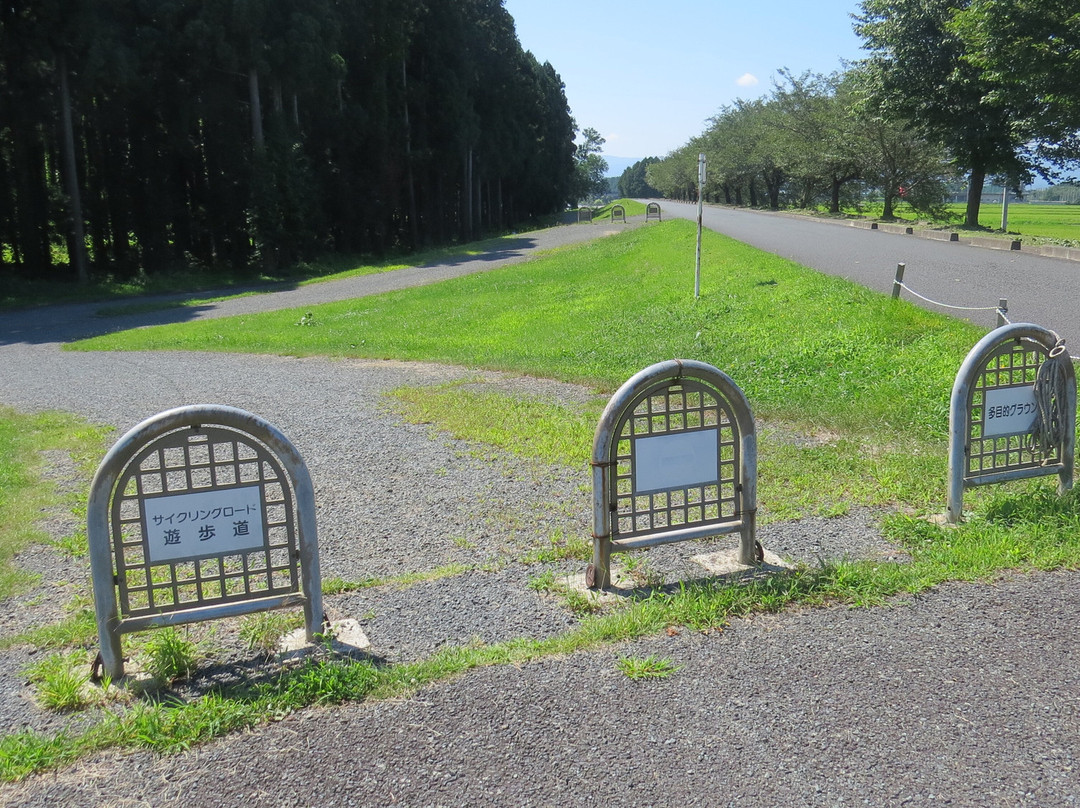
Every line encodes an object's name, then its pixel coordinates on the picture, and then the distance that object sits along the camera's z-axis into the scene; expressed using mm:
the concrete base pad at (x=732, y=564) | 4457
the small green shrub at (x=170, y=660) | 3559
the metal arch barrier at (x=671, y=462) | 4188
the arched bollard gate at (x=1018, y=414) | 4875
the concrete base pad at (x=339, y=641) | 3764
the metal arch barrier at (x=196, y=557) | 3492
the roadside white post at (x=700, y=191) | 14456
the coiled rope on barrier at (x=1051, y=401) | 5008
